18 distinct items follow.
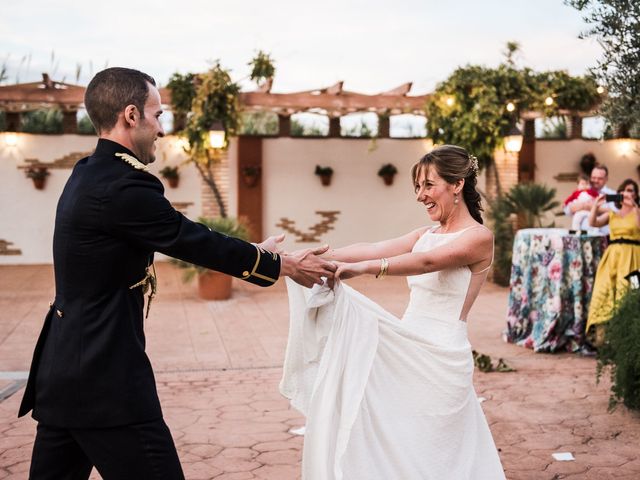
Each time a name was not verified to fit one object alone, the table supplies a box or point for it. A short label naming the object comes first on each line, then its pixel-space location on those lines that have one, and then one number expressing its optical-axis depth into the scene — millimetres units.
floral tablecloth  7426
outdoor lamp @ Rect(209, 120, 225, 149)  12469
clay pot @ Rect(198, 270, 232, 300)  10625
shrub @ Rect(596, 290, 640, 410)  4844
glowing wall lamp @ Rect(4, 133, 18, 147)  14711
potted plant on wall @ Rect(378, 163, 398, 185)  15695
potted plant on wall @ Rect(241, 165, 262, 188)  15033
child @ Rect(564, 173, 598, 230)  8727
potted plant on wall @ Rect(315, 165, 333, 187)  15469
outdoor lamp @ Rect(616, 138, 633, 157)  16328
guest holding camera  6910
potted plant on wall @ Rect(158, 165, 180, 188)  15031
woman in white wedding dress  2770
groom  2199
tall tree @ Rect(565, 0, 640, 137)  5008
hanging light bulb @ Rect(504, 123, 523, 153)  13047
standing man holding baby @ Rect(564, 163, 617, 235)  8484
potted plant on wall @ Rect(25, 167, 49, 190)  14711
